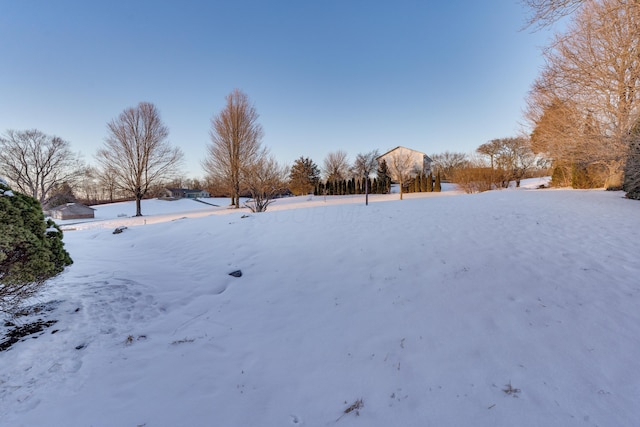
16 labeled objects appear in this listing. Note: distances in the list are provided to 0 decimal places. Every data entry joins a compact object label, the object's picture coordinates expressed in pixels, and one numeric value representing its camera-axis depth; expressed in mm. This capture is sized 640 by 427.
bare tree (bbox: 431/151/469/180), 45112
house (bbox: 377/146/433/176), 43384
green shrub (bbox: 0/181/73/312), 2496
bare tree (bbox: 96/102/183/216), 21078
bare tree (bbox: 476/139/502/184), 31912
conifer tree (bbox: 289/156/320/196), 41562
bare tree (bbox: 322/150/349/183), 49094
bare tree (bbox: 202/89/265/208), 22922
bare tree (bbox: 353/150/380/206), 49444
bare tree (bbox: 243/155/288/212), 15461
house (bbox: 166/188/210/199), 40719
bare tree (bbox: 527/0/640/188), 7723
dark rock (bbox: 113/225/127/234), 9605
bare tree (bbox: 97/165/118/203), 21250
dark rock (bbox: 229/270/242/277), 4883
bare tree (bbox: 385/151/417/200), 29984
